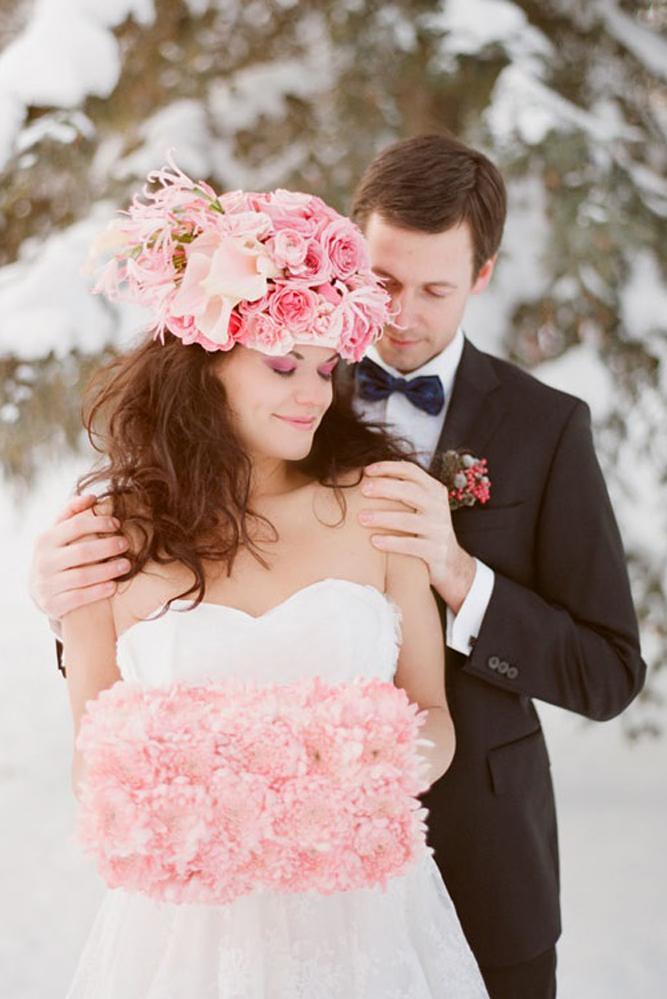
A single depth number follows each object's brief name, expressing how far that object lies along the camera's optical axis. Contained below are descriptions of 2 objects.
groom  2.56
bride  2.16
